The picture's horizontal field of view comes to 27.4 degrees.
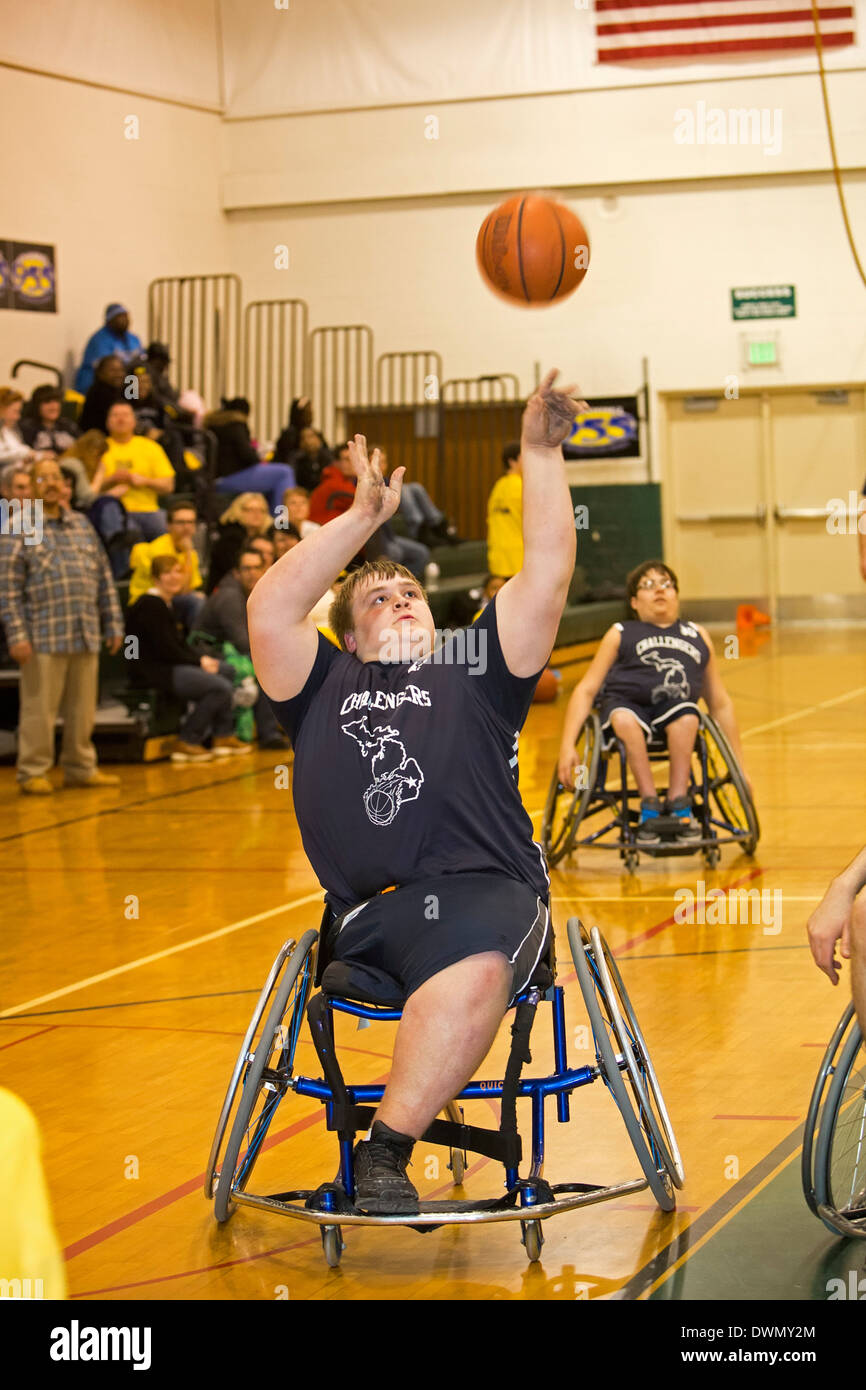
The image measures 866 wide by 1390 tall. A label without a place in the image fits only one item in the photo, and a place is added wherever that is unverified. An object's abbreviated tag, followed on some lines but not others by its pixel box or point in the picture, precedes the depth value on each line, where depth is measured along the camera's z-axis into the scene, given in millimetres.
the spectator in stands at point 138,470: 11312
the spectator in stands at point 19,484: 8703
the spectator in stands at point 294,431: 13820
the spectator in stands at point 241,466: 12859
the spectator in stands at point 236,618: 10199
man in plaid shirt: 8727
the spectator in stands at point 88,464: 10680
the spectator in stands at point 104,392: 12188
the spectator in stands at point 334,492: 11328
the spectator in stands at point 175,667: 9867
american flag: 15398
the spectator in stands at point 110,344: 13859
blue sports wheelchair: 2932
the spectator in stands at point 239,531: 10539
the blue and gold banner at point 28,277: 13867
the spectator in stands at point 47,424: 11336
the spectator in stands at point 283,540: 10172
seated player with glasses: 6457
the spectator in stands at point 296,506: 11328
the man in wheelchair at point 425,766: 3035
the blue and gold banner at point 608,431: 16812
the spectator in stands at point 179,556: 10195
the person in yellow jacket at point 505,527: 13922
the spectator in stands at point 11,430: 10648
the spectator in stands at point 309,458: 13641
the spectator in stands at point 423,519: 14688
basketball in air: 4105
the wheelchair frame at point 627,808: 6359
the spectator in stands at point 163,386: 13095
